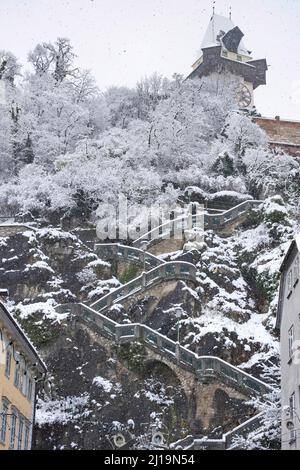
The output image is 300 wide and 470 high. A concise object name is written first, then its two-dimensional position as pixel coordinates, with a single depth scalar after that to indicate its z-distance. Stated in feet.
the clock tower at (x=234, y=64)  268.62
